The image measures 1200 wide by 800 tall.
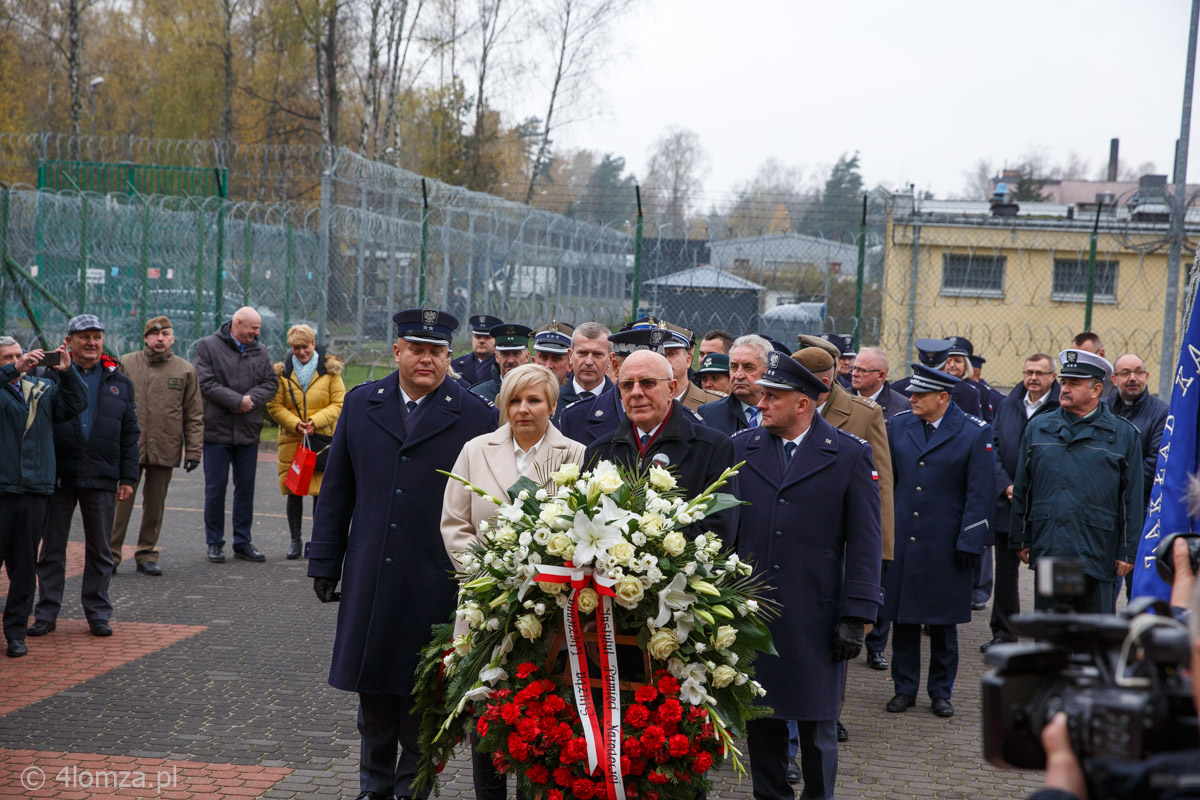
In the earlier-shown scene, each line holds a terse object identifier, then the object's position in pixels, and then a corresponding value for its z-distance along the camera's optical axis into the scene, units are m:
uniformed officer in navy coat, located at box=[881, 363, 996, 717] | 6.88
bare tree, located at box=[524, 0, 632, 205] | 33.56
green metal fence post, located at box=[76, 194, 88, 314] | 17.30
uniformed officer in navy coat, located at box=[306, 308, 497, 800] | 5.00
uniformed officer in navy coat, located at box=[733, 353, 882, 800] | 4.75
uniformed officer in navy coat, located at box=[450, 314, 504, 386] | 11.13
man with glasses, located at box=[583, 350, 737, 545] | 4.75
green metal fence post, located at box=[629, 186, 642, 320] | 14.19
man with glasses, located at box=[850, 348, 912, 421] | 8.20
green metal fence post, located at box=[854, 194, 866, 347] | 13.31
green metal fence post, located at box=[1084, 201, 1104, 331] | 13.52
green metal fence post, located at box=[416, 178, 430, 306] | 15.15
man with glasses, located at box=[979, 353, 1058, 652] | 8.62
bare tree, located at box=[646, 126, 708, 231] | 72.26
